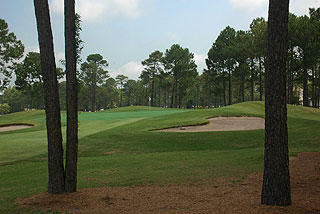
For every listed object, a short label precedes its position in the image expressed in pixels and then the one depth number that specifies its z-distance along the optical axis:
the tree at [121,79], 117.75
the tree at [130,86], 116.38
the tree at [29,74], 52.19
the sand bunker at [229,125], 25.45
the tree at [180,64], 75.12
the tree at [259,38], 52.53
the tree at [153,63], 82.94
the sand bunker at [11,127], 34.56
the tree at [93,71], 83.25
